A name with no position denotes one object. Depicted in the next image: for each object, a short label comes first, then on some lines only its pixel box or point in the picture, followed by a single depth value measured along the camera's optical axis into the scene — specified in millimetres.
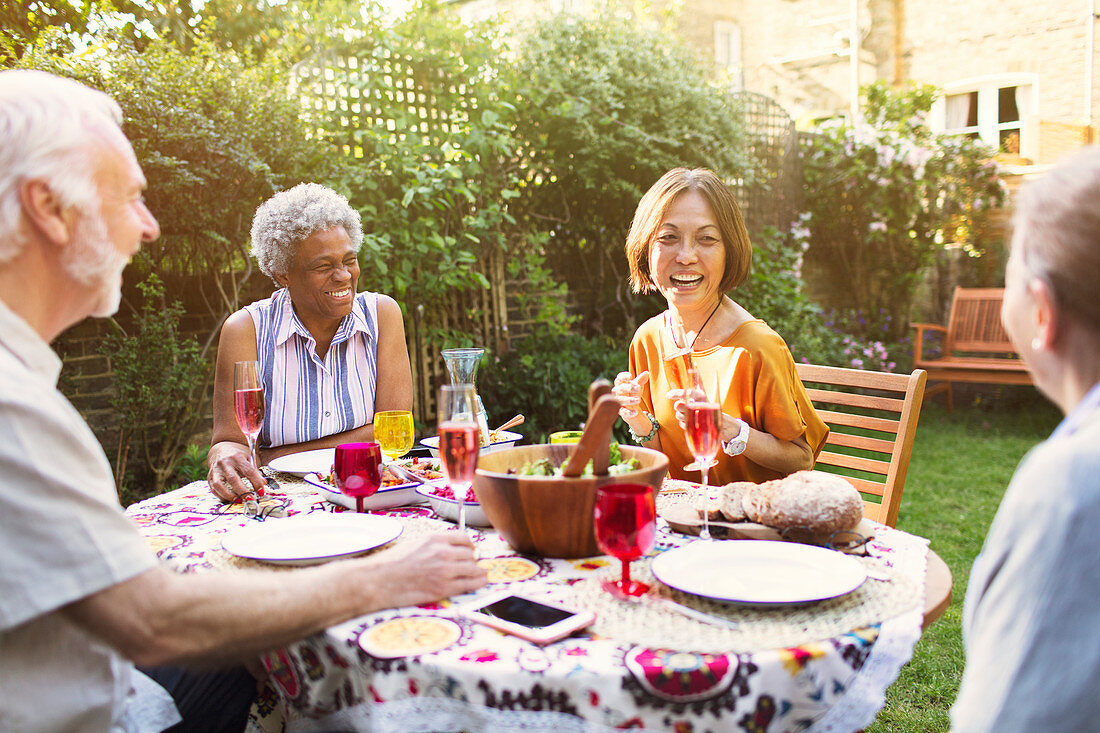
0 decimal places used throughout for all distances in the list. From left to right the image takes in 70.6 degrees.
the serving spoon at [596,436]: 1336
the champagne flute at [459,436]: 1435
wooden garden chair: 2275
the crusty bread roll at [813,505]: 1497
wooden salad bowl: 1383
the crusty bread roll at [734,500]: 1621
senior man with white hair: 1026
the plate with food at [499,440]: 2173
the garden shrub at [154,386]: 4082
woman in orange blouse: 2301
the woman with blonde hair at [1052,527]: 811
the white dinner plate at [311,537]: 1467
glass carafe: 2250
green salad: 1512
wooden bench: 7434
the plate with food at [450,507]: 1704
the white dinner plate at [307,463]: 2186
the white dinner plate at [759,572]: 1237
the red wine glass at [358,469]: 1711
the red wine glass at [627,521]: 1208
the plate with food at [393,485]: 1855
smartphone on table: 1136
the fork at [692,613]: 1165
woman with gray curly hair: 2635
